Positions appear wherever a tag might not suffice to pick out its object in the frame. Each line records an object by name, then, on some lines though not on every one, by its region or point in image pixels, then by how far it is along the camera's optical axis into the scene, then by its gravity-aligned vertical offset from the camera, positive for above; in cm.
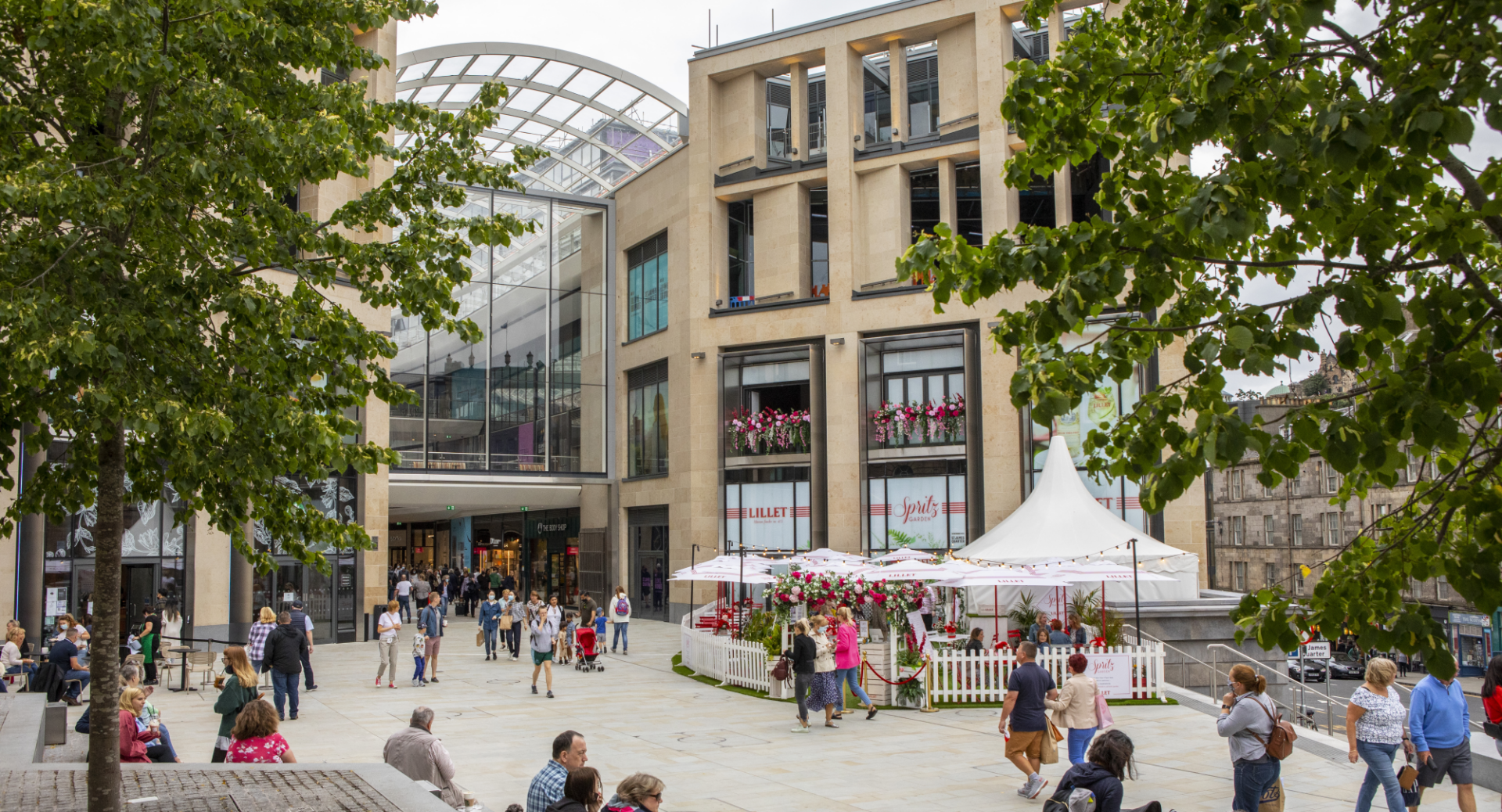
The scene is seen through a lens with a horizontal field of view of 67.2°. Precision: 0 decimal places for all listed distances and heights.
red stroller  2392 -309
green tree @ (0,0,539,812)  711 +180
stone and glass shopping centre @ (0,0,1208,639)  3195 +520
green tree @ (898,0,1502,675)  428 +106
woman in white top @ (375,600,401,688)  2086 -237
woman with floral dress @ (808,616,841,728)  1634 -253
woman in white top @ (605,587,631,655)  2789 -275
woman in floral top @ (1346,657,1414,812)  930 -194
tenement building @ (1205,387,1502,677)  5678 -242
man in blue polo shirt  1159 -224
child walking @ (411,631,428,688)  2120 -292
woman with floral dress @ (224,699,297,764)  925 -190
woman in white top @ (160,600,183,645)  2333 -243
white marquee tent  2192 -82
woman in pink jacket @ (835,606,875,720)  1650 -222
